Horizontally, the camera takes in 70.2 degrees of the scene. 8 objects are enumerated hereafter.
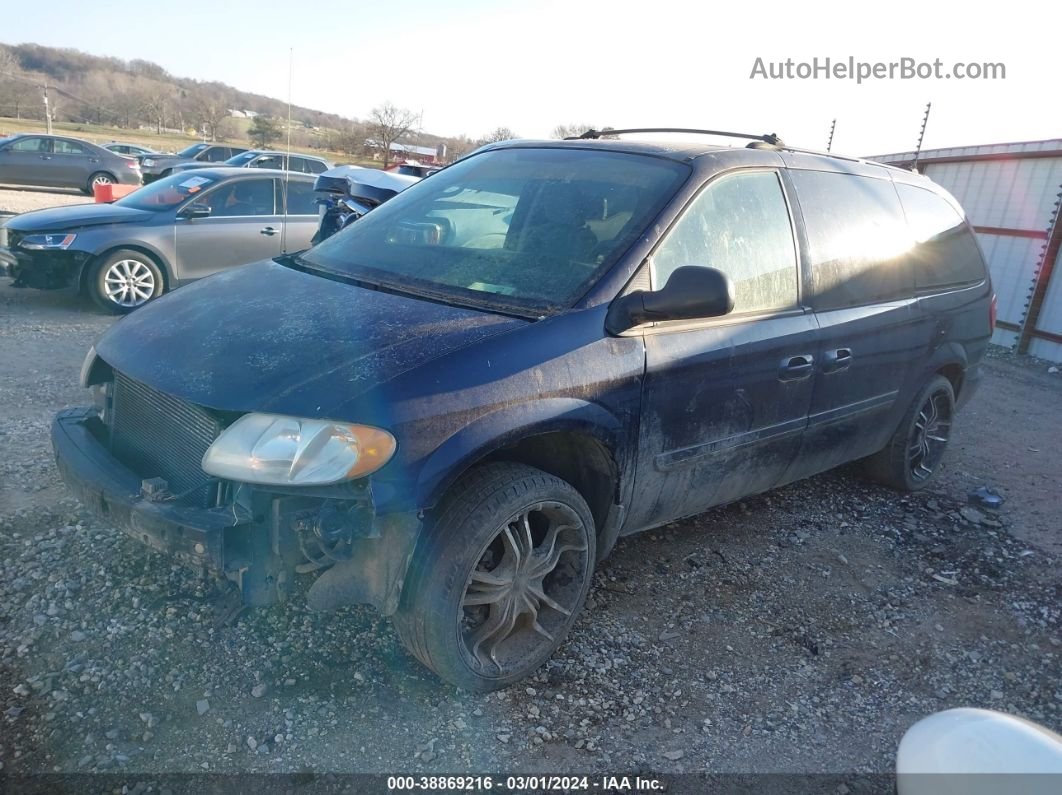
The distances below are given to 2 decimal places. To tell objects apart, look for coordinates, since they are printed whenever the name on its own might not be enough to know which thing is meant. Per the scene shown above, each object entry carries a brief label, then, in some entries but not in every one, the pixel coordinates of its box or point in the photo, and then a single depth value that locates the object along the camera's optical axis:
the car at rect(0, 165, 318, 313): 7.16
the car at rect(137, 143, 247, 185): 23.02
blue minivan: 2.23
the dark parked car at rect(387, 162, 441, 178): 11.91
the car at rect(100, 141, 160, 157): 25.38
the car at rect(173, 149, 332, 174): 16.55
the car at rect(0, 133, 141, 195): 19.88
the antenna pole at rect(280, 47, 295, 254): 8.30
